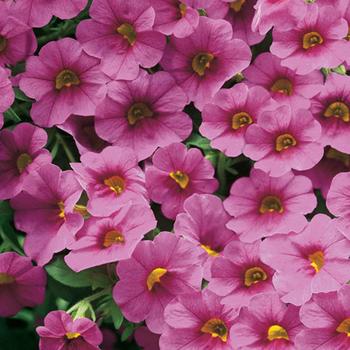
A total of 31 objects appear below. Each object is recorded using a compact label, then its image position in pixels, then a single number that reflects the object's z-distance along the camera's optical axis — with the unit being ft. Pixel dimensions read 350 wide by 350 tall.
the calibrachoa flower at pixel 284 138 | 1.44
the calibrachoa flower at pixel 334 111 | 1.46
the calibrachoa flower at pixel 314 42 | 1.46
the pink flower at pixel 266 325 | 1.40
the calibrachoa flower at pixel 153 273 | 1.42
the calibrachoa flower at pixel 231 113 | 1.46
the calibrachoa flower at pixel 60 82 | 1.48
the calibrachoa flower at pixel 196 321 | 1.43
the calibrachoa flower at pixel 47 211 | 1.44
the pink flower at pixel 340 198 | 1.42
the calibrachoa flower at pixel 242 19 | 1.49
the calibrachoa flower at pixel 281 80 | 1.47
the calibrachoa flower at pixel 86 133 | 1.49
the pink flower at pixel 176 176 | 1.46
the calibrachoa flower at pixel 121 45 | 1.47
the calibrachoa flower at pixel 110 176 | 1.44
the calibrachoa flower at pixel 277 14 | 1.44
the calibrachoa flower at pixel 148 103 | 1.48
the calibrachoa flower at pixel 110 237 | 1.41
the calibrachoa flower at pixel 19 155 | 1.47
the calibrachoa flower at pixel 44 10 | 1.47
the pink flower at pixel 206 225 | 1.44
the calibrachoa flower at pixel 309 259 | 1.38
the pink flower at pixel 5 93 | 1.44
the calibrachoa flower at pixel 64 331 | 1.42
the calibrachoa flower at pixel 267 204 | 1.44
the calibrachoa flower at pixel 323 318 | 1.38
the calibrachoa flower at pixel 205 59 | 1.47
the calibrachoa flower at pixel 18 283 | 1.47
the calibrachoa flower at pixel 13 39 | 1.46
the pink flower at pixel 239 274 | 1.43
